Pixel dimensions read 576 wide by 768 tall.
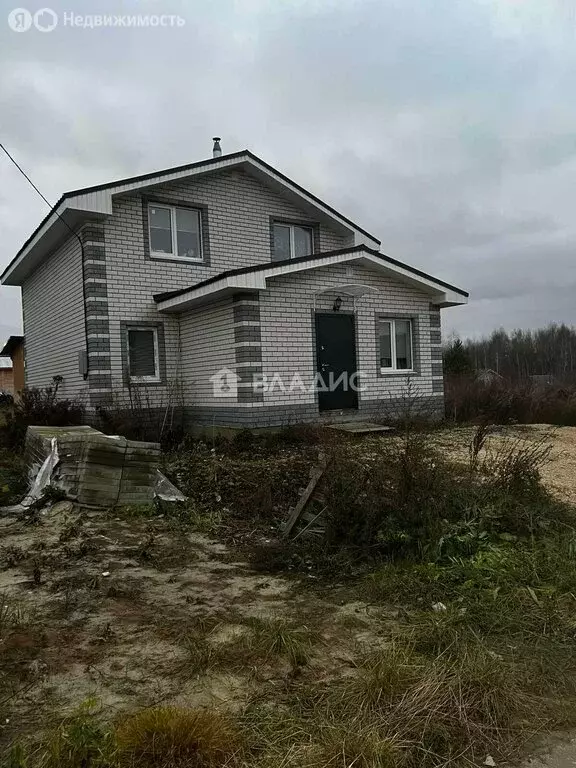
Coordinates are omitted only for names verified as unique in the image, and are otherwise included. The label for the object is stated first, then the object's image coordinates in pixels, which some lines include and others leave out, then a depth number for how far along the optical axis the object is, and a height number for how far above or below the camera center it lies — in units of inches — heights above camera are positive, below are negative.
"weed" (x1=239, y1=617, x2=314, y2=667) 113.3 -55.8
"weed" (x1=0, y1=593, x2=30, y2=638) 126.6 -54.6
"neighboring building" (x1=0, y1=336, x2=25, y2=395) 902.9 +58.9
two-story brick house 436.5 +64.8
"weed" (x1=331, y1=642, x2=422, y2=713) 96.2 -55.9
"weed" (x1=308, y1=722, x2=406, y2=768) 81.2 -56.2
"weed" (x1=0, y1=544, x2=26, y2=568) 176.1 -55.2
